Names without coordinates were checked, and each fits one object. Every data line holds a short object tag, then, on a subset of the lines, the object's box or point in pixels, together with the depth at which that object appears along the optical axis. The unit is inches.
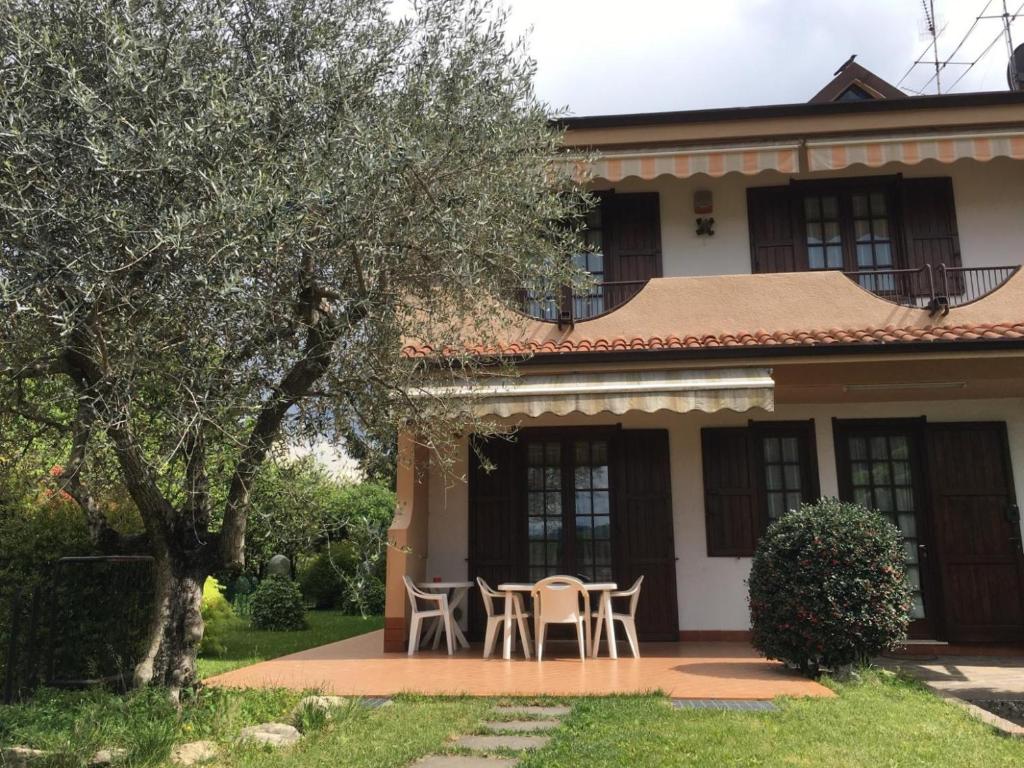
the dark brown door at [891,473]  545.0
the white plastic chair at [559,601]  456.8
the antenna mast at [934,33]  936.9
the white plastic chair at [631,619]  471.1
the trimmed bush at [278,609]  711.7
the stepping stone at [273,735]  272.8
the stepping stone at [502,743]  275.6
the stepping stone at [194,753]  248.4
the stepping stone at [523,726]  300.5
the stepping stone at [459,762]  254.5
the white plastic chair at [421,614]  492.7
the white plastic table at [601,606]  458.9
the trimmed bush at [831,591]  389.4
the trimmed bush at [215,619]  542.9
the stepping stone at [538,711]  328.8
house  490.6
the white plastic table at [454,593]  508.8
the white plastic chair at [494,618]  474.6
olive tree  260.1
